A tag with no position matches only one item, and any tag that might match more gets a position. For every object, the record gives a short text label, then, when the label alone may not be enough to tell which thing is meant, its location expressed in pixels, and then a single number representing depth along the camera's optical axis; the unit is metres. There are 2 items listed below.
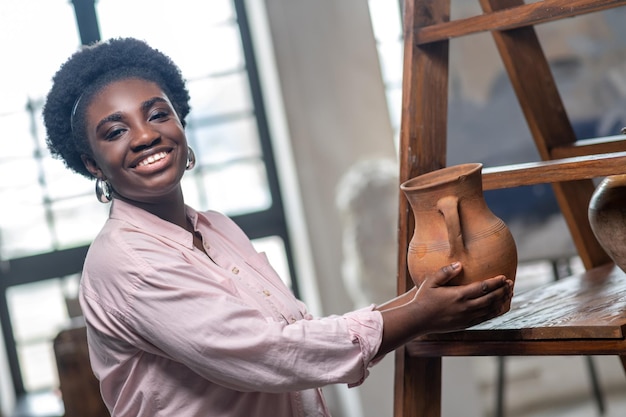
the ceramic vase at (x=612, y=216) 2.17
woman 2.05
